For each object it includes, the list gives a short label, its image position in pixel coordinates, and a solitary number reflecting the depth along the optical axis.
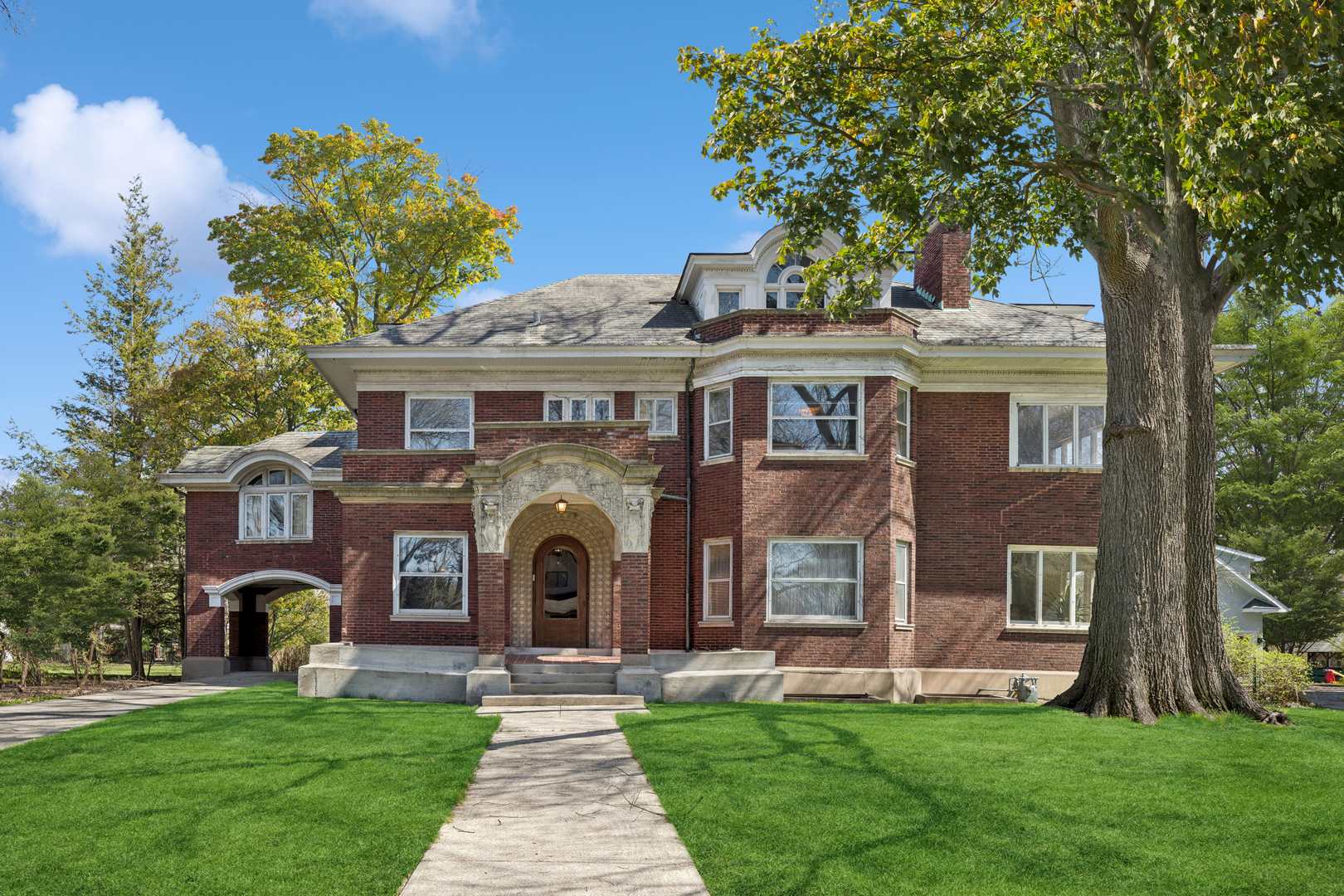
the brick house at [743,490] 20.52
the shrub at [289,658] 33.69
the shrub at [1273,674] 18.12
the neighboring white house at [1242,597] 32.25
